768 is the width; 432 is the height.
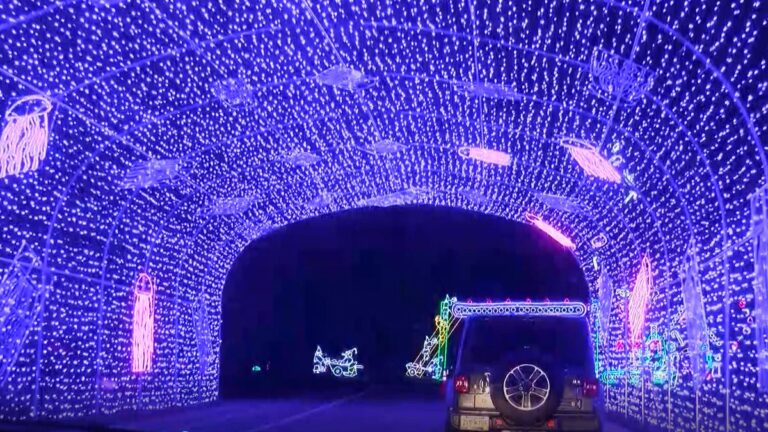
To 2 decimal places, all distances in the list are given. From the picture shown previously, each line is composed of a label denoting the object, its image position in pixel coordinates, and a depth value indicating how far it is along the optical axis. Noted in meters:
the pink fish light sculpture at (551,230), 27.52
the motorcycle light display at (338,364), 50.05
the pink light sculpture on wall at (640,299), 18.87
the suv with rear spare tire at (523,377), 10.68
